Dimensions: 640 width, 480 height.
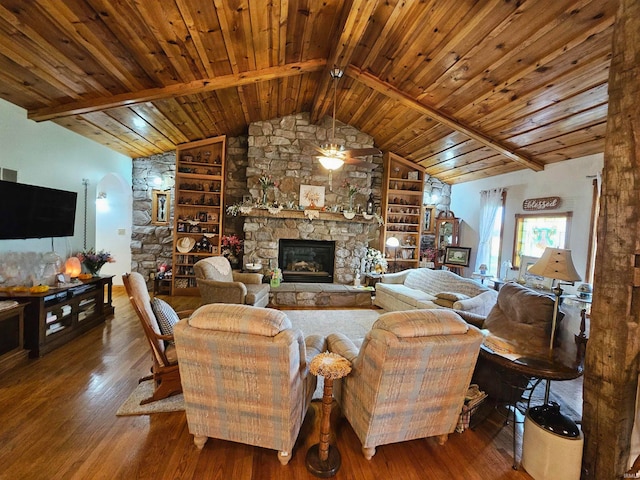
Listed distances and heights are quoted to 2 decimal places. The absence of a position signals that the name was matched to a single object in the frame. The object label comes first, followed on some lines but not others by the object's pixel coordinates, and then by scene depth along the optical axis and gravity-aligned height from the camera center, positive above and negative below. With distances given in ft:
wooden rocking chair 7.13 -3.23
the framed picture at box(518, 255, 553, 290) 14.66 -1.81
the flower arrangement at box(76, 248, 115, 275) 13.57 -1.90
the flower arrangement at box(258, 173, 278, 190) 19.07 +3.08
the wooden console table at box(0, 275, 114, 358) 9.83 -3.56
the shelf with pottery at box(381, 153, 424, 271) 21.81 +1.93
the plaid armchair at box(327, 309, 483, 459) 5.29 -2.65
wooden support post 5.23 -0.55
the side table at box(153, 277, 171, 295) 19.52 -4.21
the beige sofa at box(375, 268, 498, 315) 12.68 -2.69
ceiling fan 11.89 +3.28
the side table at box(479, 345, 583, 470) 6.04 -2.59
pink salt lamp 12.48 -2.10
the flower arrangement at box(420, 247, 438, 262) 22.45 -1.27
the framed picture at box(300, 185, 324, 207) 20.07 +2.44
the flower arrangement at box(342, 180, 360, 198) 20.13 +3.21
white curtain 18.90 +1.46
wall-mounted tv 10.61 +0.19
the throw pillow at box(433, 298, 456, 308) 13.01 -2.88
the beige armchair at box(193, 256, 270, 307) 13.80 -2.91
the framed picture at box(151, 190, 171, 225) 20.22 +1.12
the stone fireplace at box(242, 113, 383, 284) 19.61 +2.66
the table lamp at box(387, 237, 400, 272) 21.57 -0.65
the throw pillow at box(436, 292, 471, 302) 12.98 -2.54
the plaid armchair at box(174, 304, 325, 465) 5.16 -2.70
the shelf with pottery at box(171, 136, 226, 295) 19.44 +1.24
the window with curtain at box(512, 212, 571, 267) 14.96 +0.61
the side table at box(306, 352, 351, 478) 5.48 -3.38
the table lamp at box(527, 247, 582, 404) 6.85 -0.58
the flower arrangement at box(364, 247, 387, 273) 20.79 -1.86
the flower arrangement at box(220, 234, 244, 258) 19.83 -1.23
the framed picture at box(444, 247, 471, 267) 19.90 -1.13
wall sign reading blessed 15.05 +2.20
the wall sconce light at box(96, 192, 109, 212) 19.13 +1.04
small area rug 7.50 -4.55
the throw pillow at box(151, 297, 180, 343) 7.81 -2.49
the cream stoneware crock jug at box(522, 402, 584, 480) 5.47 -3.82
